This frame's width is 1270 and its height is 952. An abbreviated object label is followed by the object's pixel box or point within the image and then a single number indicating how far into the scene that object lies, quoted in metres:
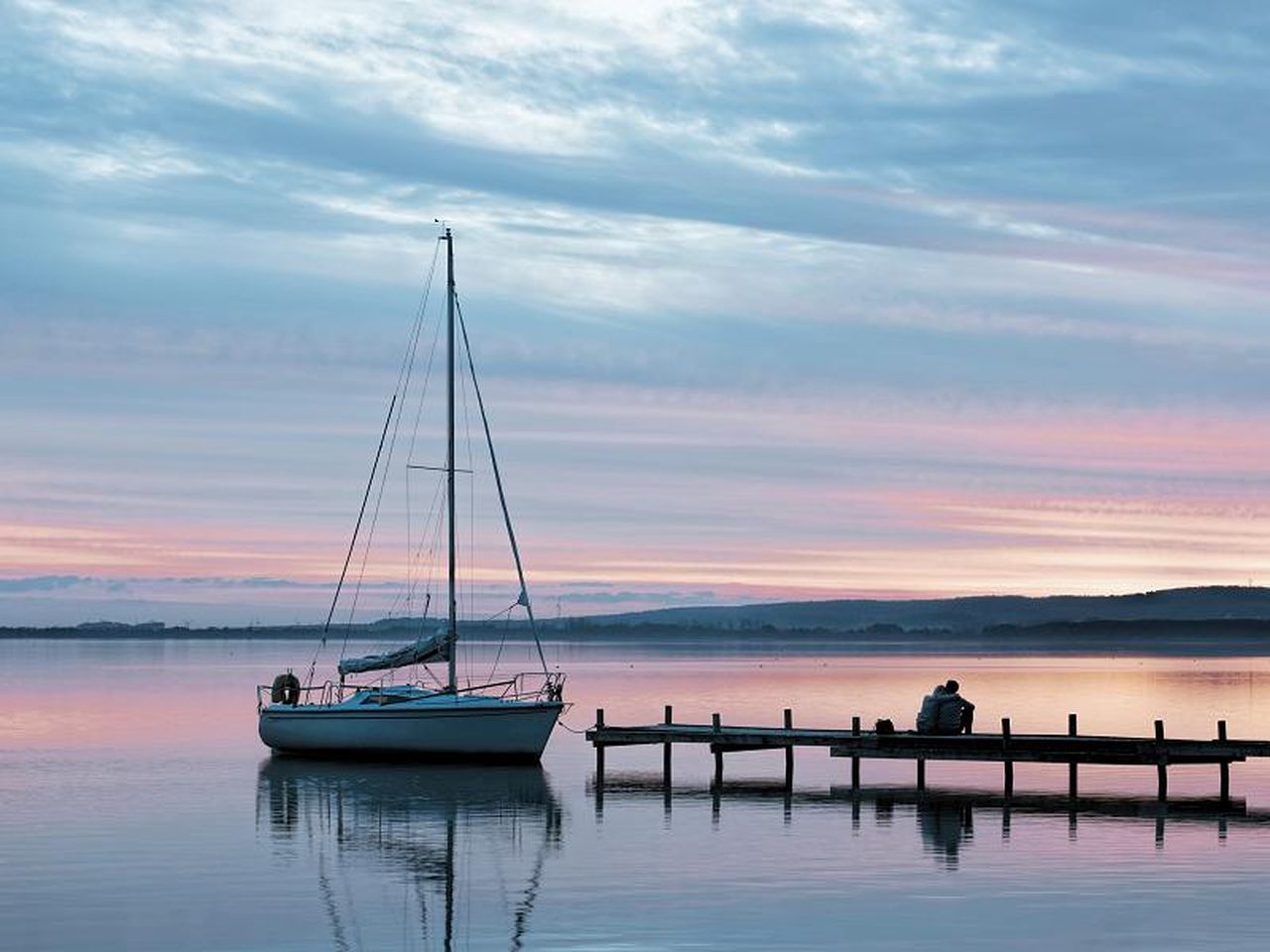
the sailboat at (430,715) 53.50
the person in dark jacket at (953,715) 46.75
